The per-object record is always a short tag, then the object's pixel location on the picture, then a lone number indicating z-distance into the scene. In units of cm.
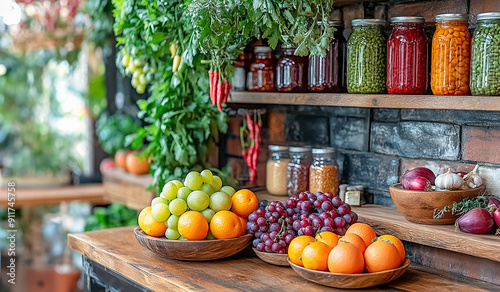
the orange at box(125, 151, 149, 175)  290
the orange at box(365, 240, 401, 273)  135
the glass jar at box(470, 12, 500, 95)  137
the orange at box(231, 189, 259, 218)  165
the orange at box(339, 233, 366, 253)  138
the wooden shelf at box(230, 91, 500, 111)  138
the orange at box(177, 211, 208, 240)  154
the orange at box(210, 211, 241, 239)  157
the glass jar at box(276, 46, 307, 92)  186
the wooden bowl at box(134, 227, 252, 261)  155
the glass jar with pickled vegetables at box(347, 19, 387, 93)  163
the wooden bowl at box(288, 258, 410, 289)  132
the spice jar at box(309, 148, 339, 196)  186
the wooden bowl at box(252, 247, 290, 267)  152
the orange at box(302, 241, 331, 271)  136
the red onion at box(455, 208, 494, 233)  141
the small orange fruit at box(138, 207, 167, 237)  161
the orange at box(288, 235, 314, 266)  142
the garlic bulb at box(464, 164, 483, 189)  151
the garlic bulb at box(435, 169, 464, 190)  148
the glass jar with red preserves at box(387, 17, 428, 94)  155
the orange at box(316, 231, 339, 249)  142
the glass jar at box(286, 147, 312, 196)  194
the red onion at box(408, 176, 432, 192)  150
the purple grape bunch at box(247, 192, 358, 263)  153
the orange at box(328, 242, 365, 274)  133
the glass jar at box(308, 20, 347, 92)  177
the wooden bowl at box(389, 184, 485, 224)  147
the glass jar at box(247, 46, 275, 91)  196
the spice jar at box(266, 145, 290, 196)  200
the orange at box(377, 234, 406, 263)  141
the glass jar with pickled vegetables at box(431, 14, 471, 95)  146
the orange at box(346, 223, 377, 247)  145
